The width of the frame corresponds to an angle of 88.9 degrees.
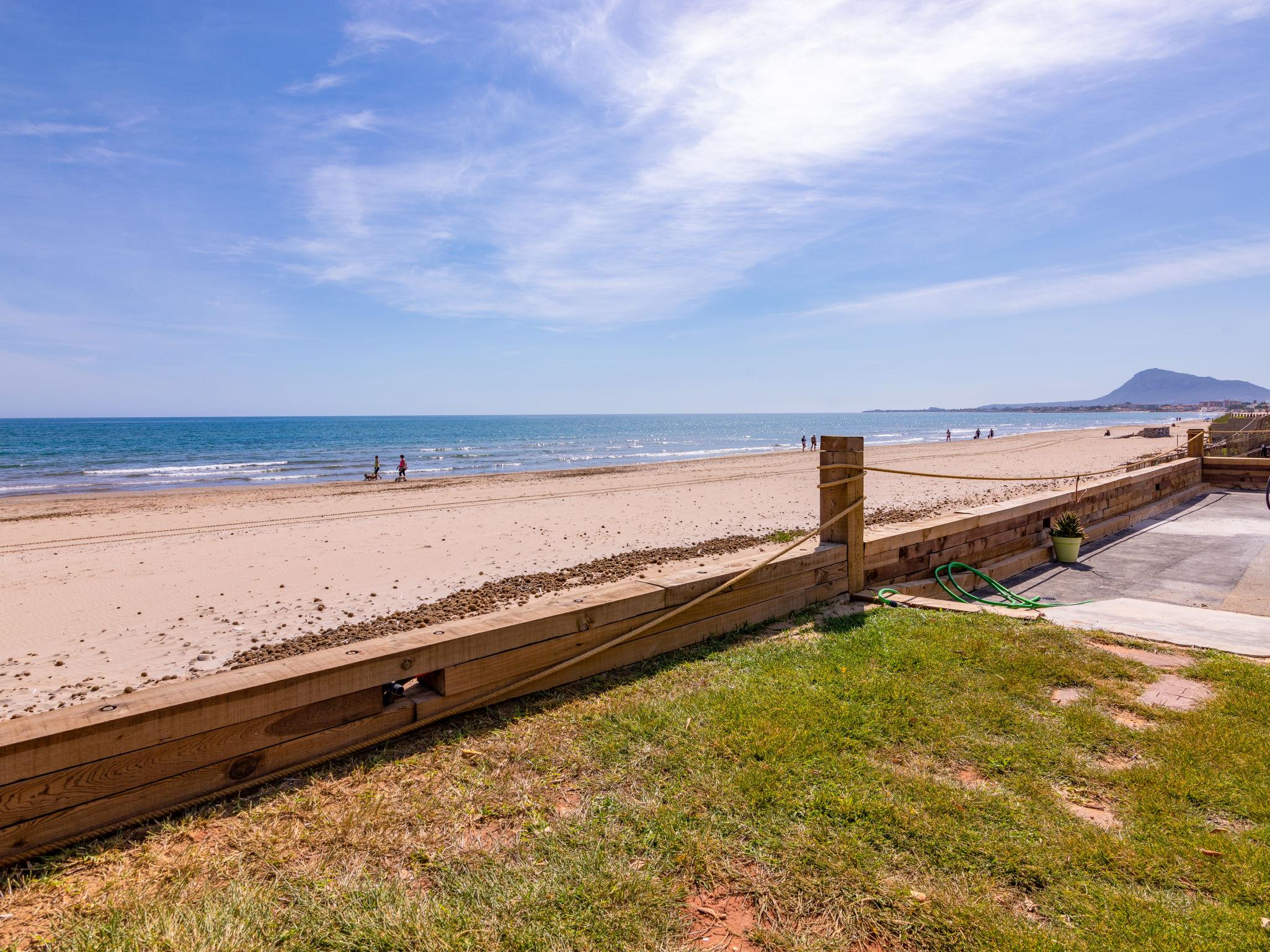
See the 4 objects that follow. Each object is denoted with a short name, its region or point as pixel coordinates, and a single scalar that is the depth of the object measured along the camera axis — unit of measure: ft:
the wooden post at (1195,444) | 47.21
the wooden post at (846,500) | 18.58
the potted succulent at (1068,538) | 28.25
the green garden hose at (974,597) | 21.57
